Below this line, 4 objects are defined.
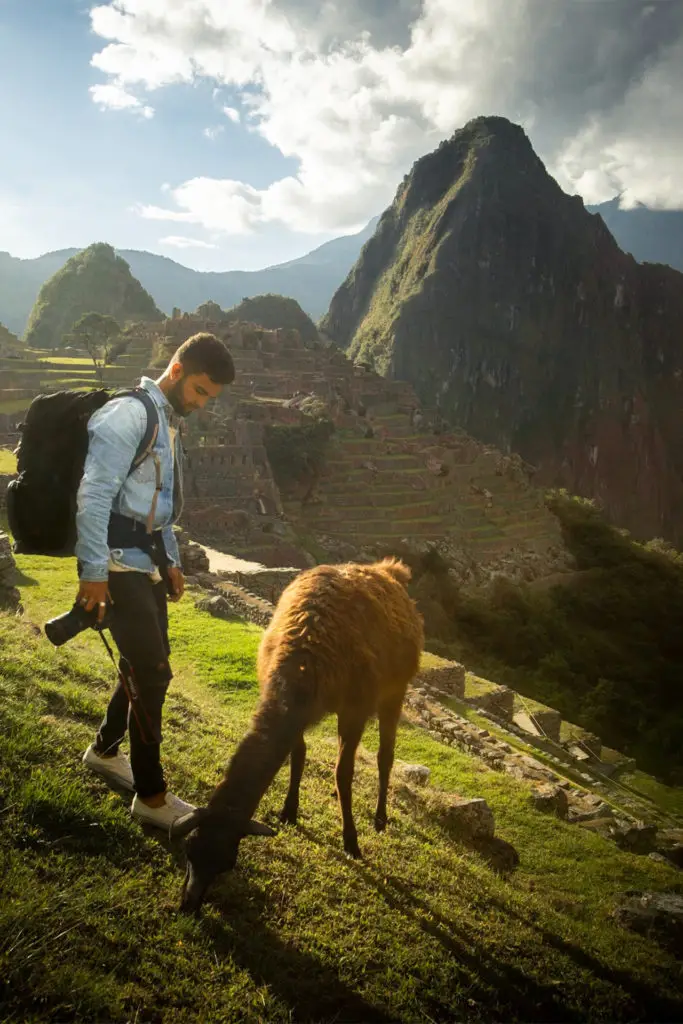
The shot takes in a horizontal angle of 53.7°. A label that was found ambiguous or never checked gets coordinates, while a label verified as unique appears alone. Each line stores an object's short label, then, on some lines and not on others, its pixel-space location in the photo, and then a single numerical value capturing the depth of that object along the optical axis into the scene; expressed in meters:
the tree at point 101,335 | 49.03
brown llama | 2.44
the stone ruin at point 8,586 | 7.19
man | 2.80
